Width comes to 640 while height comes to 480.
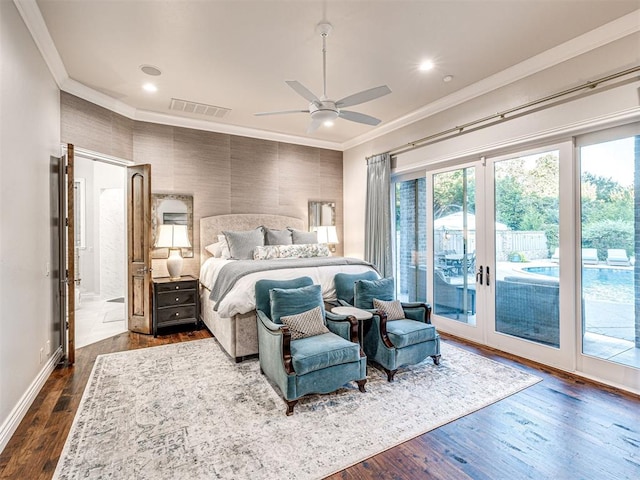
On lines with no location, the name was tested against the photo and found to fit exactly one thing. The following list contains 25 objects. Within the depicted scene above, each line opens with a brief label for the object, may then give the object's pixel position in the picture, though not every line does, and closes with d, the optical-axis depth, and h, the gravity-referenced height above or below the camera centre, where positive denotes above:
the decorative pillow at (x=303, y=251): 4.91 -0.15
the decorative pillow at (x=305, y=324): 2.99 -0.76
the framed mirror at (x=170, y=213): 4.99 +0.44
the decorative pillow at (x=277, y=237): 5.37 +0.06
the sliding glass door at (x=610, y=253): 2.91 -0.15
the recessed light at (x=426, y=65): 3.50 +1.84
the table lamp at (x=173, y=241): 4.78 +0.01
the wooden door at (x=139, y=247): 4.61 -0.07
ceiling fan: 2.79 +1.18
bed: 3.45 -0.53
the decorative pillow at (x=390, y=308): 3.50 -0.72
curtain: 5.34 +0.40
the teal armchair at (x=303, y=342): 2.60 -0.86
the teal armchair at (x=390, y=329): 3.14 -0.87
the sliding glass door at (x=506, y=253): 3.39 -0.19
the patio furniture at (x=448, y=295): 4.35 -0.77
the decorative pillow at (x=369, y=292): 3.66 -0.58
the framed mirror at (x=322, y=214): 6.30 +0.50
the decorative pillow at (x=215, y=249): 5.16 -0.12
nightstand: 4.54 -0.83
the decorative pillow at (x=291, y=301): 3.12 -0.57
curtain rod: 2.85 +1.36
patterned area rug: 2.01 -1.32
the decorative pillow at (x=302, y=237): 5.60 +0.06
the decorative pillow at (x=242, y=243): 4.94 -0.03
